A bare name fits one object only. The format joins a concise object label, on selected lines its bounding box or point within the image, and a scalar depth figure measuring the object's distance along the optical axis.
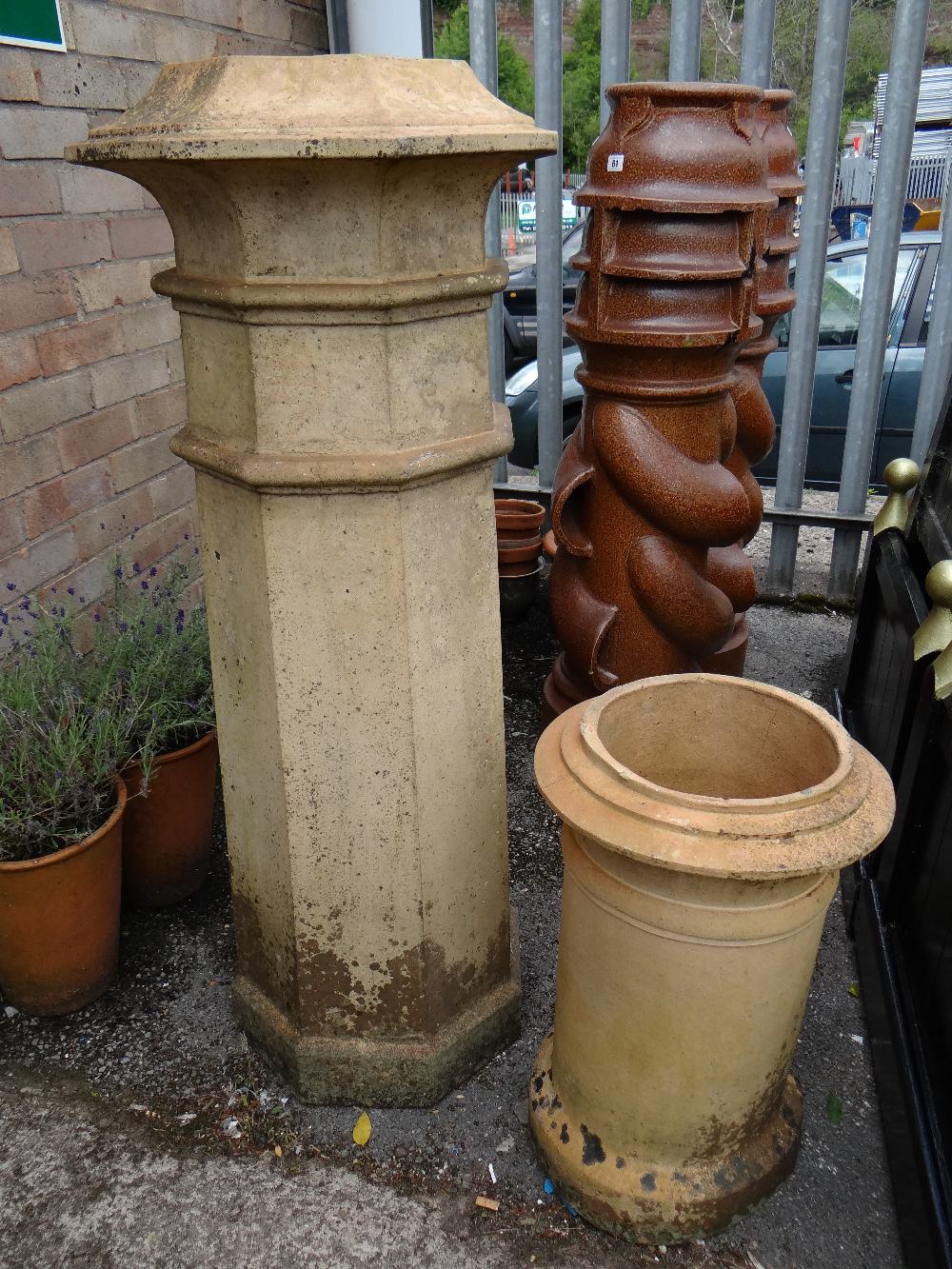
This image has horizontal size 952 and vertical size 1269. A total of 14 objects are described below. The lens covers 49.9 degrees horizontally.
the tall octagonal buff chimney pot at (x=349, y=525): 1.55
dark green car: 5.72
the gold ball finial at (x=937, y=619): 2.07
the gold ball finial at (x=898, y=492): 2.86
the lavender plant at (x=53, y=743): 2.30
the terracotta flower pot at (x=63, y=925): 2.28
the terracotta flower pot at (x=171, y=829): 2.69
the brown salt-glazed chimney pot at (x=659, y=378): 2.70
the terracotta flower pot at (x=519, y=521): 4.34
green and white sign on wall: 2.62
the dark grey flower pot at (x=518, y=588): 4.34
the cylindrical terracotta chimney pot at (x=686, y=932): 1.62
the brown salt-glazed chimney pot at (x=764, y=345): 3.28
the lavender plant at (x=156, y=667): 2.63
